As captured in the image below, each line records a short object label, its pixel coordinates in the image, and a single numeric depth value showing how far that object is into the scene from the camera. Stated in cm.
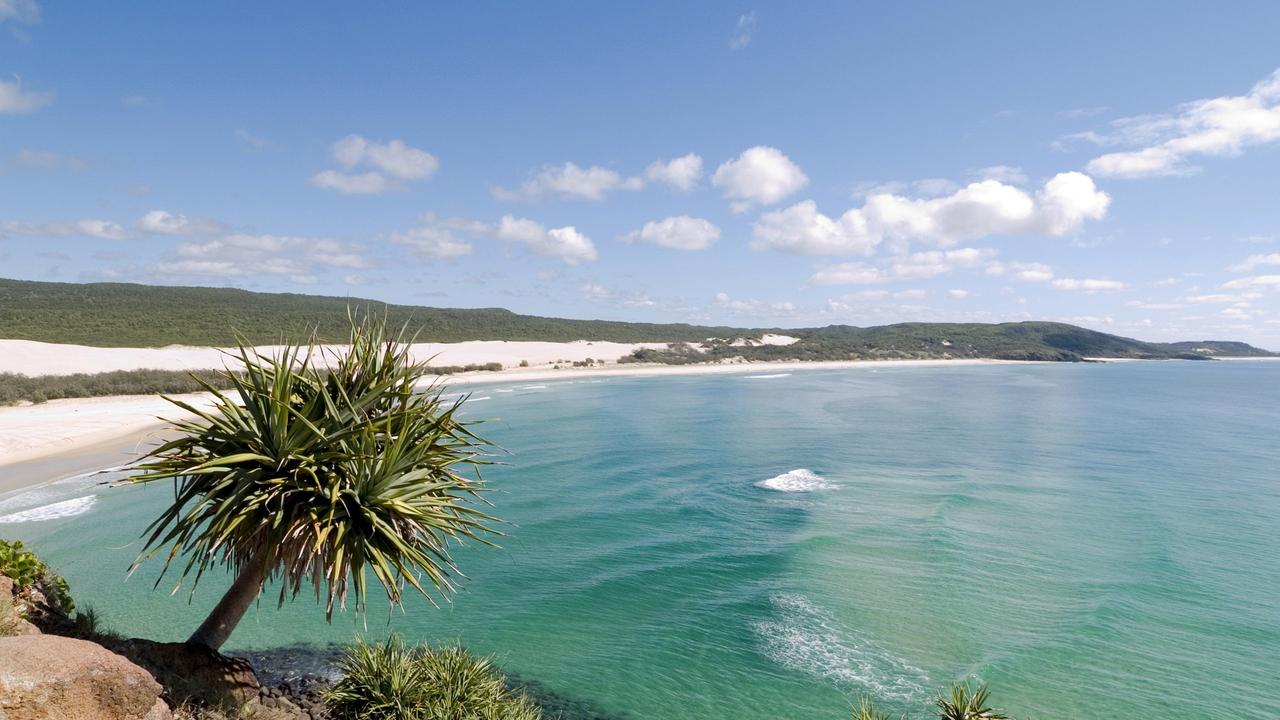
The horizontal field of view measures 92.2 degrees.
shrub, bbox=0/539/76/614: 696
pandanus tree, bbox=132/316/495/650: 592
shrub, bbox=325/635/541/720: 757
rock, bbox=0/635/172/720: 479
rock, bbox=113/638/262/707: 640
